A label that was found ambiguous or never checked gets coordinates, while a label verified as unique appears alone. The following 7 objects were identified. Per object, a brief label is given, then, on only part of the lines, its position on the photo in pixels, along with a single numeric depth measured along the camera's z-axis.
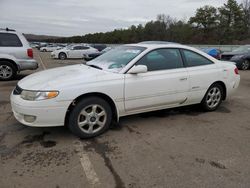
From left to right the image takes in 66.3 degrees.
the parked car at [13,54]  6.52
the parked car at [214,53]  13.24
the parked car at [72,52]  18.55
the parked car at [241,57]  10.14
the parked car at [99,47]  24.35
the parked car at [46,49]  35.36
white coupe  2.79
